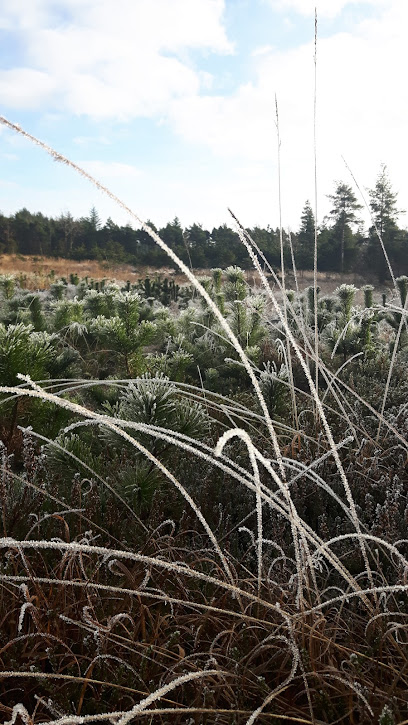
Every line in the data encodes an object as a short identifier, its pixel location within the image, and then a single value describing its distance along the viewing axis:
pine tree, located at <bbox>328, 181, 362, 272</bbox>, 34.53
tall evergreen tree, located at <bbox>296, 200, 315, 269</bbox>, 30.42
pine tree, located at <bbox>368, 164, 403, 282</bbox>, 32.56
